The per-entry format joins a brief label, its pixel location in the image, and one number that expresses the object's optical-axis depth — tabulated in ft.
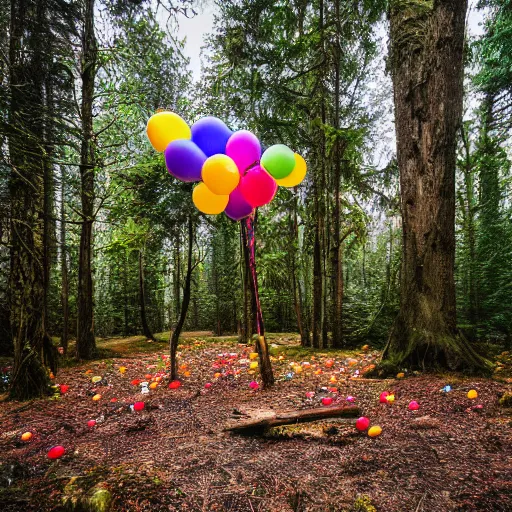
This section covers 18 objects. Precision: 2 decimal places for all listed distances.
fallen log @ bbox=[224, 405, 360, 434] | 8.14
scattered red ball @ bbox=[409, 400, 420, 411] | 8.73
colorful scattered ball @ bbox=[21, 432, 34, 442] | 8.77
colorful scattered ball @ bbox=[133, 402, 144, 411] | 10.96
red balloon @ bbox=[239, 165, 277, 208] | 10.61
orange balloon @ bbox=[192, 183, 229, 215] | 11.21
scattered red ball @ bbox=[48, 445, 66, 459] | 7.41
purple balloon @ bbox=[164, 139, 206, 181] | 9.95
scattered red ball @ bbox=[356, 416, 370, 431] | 7.64
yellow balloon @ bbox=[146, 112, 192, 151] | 10.20
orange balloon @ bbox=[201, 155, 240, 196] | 9.51
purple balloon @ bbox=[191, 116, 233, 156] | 10.58
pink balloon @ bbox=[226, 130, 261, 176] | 10.30
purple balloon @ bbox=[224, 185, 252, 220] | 11.19
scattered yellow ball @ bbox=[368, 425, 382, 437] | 7.28
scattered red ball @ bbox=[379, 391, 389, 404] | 9.52
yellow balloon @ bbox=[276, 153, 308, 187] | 11.57
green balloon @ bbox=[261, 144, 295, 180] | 10.51
